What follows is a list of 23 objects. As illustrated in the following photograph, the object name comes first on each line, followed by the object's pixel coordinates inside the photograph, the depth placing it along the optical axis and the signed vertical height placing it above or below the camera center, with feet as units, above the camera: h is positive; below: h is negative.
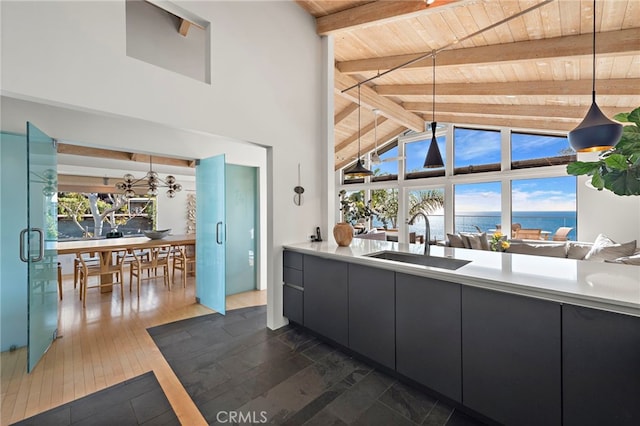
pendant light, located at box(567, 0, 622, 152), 5.04 +1.48
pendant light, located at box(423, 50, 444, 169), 8.43 +1.72
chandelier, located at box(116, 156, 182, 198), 16.84 +1.91
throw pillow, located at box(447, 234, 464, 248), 16.72 -1.91
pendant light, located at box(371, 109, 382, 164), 19.53 +7.55
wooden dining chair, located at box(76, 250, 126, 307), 12.62 -2.91
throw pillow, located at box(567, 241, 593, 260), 13.98 -2.17
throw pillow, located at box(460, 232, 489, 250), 16.39 -1.90
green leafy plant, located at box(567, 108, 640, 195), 4.89 +0.85
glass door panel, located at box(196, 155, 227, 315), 11.50 -0.91
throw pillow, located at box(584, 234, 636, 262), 12.55 -2.00
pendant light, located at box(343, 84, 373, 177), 10.32 +1.57
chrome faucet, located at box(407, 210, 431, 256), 8.00 -0.58
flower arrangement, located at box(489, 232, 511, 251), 14.74 -1.90
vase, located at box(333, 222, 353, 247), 9.40 -0.78
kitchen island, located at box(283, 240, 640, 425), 4.00 -2.27
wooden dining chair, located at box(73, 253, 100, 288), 14.52 -3.18
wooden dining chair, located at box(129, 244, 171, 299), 14.24 -2.81
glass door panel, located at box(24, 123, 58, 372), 7.07 -0.86
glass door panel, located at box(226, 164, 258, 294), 14.06 -0.83
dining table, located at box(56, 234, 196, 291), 12.56 -1.61
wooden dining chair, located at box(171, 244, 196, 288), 15.33 -2.85
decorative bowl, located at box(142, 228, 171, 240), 16.15 -1.27
